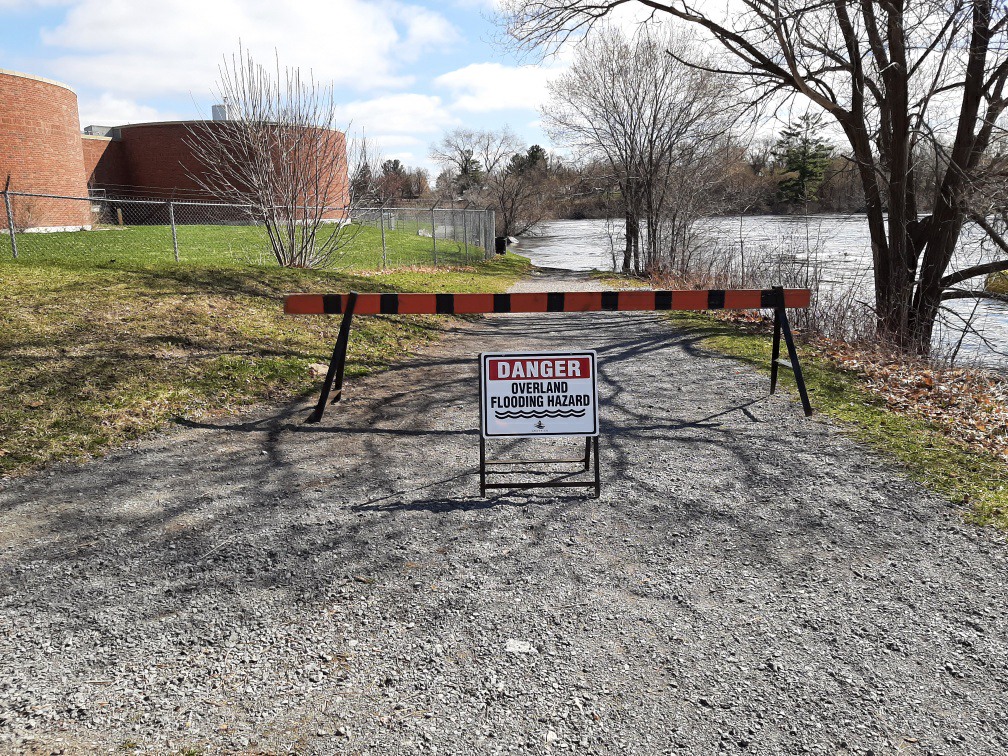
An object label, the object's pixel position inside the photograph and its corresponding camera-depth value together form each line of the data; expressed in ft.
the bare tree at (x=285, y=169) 46.93
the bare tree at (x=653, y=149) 79.46
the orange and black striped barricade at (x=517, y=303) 21.45
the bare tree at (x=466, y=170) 246.27
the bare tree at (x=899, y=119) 36.70
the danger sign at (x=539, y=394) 16.01
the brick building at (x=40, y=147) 92.12
